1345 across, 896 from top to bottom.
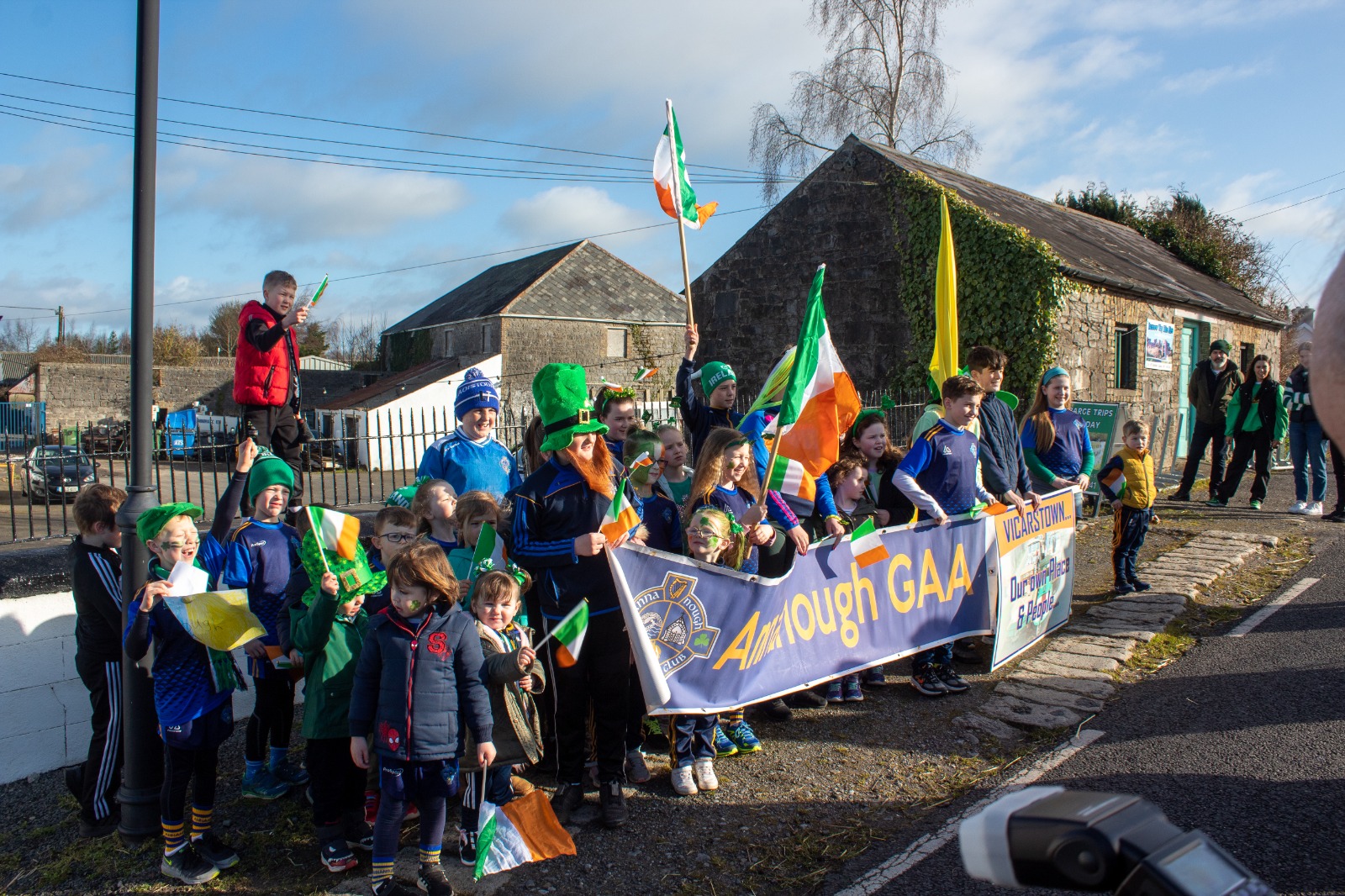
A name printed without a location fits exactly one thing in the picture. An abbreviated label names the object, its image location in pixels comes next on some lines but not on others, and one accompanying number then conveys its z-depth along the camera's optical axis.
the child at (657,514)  4.59
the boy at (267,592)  4.21
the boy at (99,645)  4.09
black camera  1.05
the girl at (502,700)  3.73
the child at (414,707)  3.37
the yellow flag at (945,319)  6.18
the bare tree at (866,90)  27.41
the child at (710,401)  6.16
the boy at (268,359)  5.82
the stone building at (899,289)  14.45
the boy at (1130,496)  7.33
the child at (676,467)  5.25
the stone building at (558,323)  36.47
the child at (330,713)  3.71
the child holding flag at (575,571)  4.02
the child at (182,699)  3.65
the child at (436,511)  4.47
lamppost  3.85
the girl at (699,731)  4.27
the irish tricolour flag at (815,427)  5.08
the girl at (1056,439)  7.34
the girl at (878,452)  5.89
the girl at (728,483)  4.61
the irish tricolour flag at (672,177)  6.08
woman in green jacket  11.35
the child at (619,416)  5.61
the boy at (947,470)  5.49
